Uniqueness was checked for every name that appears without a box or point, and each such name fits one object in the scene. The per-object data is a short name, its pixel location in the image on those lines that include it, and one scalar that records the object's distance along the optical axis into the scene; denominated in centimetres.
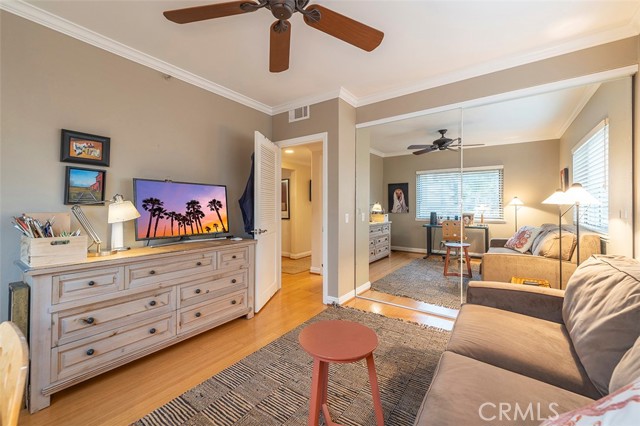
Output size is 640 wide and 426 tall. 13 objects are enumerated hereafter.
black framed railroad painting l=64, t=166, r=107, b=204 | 206
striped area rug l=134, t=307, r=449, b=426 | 151
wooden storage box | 159
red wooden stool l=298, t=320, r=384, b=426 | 125
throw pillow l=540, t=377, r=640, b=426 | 48
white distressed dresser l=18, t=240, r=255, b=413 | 158
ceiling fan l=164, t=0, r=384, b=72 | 150
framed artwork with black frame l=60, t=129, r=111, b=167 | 204
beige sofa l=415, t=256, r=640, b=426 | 92
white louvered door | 298
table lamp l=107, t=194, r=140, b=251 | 208
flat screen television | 237
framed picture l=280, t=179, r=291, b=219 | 607
